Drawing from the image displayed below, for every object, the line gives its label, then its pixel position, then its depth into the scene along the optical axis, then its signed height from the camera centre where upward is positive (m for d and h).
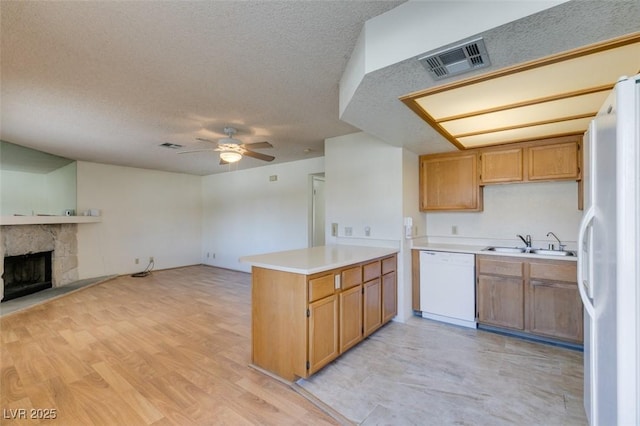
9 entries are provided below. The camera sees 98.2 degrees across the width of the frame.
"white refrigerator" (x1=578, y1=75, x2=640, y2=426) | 0.99 -0.19
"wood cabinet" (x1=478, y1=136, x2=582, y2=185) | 2.97 +0.57
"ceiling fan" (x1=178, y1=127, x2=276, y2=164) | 3.42 +0.83
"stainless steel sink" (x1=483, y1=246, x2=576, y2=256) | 3.05 -0.47
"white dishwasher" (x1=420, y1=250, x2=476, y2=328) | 3.21 -0.91
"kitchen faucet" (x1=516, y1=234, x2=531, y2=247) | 3.34 -0.35
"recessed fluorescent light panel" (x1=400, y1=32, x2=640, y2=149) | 1.58 +0.87
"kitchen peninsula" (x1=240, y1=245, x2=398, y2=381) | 2.15 -0.81
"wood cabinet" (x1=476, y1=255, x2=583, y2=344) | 2.71 -0.89
